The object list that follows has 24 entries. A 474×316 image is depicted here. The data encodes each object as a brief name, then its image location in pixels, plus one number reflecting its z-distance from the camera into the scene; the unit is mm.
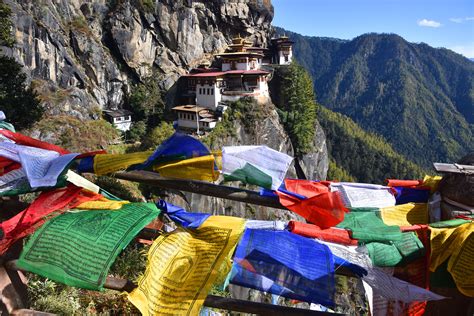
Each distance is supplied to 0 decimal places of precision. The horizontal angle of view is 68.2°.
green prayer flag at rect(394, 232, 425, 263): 2320
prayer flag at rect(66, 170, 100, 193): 2521
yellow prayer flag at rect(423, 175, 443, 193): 3031
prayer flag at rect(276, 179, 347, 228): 2371
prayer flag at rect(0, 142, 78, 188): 2371
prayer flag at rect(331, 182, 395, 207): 2975
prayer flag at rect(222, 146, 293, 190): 2633
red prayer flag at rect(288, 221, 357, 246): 2445
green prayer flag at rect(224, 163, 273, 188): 2627
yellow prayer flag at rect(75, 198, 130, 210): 2440
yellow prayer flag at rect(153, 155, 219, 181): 2639
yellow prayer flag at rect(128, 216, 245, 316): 2004
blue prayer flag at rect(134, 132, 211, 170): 2660
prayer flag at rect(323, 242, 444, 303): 2158
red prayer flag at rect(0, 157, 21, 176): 2631
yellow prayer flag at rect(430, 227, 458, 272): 2201
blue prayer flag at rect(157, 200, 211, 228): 2352
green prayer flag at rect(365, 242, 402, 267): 2311
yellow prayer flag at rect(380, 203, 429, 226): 2859
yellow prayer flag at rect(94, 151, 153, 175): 2650
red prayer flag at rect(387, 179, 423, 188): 3340
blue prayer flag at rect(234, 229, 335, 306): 2160
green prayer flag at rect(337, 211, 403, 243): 2373
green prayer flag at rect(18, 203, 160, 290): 1966
